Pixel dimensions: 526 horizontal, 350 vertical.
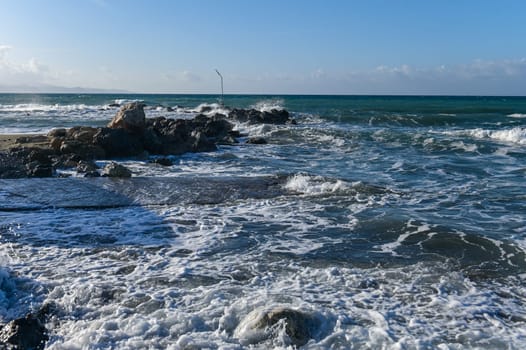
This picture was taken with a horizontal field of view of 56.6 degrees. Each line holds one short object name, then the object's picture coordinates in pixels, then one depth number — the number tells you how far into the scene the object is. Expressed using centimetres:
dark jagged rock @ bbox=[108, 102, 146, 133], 1659
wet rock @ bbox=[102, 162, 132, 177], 1155
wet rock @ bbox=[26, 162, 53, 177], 1135
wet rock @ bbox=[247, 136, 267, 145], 2061
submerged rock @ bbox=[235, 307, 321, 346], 423
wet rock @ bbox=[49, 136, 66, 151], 1513
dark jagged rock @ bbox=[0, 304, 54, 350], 398
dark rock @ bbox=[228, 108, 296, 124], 3092
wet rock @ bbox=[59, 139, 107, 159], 1464
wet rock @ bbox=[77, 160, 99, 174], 1225
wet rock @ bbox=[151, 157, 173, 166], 1414
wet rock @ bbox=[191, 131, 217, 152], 1722
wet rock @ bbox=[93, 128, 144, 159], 1543
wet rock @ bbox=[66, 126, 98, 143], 1603
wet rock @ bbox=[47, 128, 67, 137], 1822
